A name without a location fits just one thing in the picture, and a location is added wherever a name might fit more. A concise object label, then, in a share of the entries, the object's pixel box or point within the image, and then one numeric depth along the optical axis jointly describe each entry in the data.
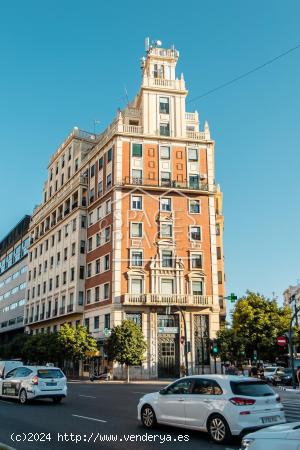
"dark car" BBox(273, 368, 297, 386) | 35.89
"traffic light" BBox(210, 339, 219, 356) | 35.03
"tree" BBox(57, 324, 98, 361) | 44.56
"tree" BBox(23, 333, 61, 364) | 47.72
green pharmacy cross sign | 30.47
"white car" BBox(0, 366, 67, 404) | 17.47
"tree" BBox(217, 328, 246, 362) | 43.75
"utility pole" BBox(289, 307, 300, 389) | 30.73
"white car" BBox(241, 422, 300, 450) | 4.79
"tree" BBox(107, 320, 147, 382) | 41.00
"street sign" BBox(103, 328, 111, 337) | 43.41
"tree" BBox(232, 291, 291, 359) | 45.75
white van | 25.50
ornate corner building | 45.72
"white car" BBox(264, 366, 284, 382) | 37.61
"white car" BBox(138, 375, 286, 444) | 9.68
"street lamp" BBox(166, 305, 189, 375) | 43.81
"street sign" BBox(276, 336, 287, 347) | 34.06
